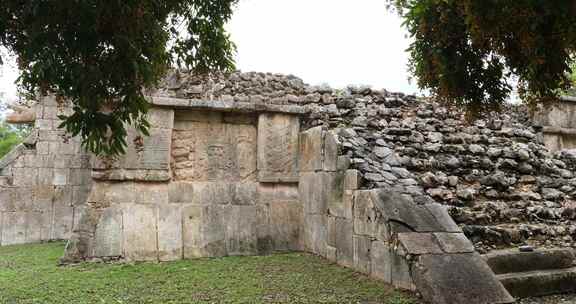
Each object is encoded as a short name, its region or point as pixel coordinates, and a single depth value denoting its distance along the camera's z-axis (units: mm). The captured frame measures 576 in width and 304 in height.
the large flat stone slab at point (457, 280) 4270
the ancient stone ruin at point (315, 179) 5668
